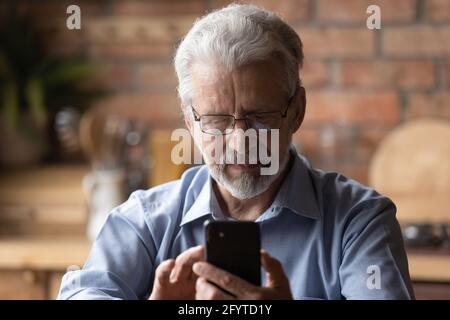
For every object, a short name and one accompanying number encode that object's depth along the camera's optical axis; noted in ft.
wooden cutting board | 11.47
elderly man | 8.01
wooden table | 11.40
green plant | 12.93
